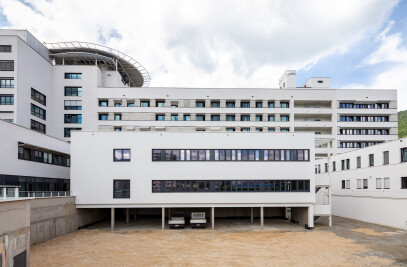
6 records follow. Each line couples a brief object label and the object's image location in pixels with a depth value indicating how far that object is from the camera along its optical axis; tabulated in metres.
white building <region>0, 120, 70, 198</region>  23.39
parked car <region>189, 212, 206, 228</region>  27.97
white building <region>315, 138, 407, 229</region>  27.55
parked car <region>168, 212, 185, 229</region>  27.61
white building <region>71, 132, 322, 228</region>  27.33
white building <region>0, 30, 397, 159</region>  47.06
